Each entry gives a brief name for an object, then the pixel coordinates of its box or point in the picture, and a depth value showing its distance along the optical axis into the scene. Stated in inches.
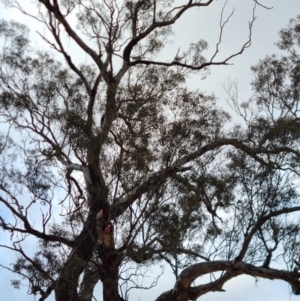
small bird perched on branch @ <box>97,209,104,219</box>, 190.9
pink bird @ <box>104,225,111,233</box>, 185.4
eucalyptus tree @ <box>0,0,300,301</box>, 193.4
